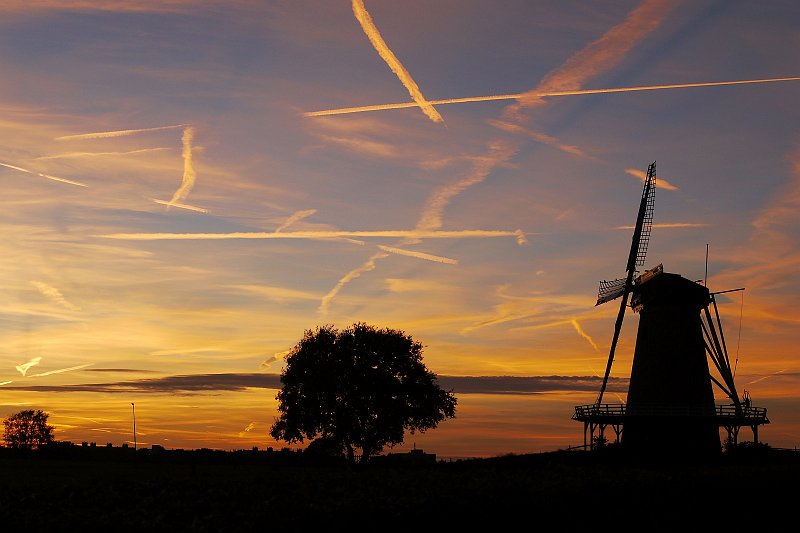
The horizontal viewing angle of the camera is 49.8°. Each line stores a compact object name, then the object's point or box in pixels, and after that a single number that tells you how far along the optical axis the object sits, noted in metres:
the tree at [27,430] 163.00
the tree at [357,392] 78.38
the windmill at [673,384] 74.62
